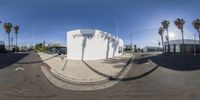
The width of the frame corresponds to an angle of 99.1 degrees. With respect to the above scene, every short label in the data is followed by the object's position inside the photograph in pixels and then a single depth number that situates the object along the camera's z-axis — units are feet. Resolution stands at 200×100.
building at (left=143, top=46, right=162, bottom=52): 173.36
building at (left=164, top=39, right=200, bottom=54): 99.53
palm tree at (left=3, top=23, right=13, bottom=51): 120.89
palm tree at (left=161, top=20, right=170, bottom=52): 111.67
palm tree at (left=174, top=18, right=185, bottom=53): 97.77
